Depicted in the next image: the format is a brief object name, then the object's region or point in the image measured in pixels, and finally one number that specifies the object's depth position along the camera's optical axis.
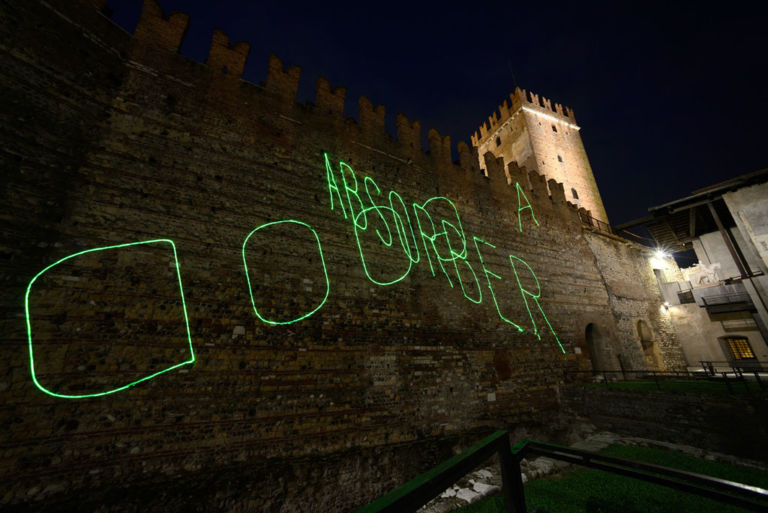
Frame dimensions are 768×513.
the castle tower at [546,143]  20.59
